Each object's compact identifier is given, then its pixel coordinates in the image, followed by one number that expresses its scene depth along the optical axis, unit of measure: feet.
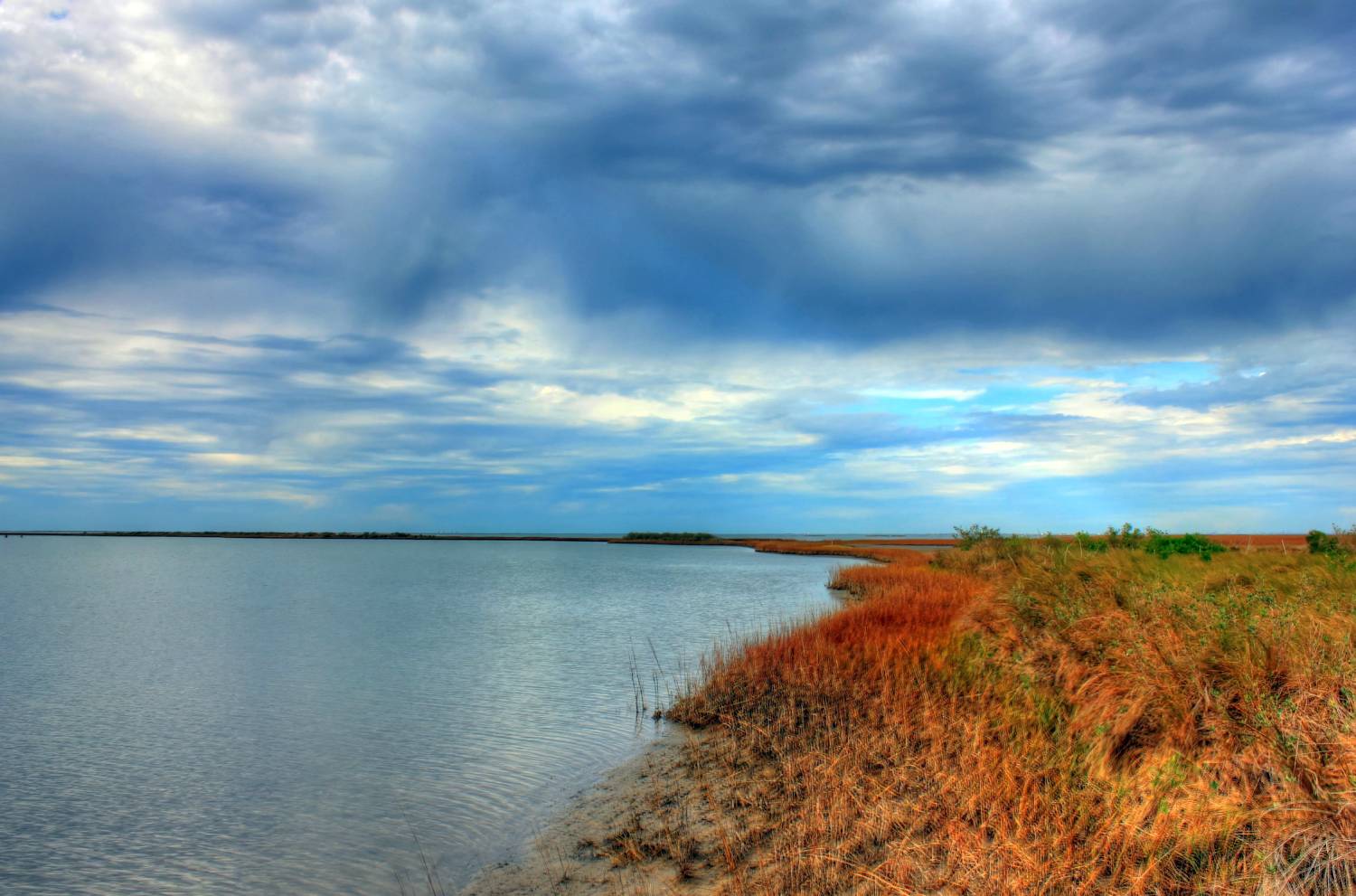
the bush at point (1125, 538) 96.22
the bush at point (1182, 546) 83.12
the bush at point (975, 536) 151.53
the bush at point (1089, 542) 90.48
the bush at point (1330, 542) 64.13
